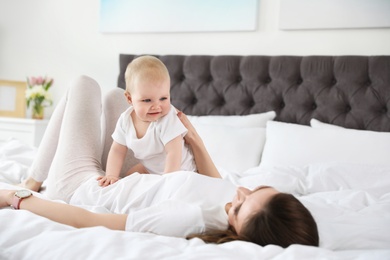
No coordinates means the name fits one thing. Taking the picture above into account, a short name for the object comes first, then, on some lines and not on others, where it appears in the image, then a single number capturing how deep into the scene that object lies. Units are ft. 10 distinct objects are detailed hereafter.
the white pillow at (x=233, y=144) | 8.57
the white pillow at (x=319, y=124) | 8.68
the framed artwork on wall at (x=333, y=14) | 9.05
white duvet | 3.20
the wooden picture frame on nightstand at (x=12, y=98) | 13.06
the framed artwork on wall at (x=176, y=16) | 10.44
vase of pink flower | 12.30
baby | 5.82
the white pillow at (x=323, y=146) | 7.59
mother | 3.76
